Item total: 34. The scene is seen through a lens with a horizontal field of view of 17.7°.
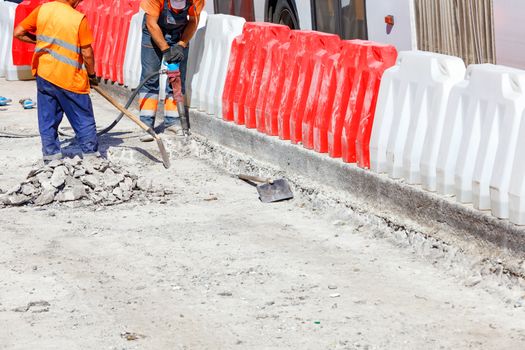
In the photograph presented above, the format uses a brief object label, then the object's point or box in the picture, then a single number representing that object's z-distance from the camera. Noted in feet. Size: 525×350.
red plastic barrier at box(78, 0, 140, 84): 66.59
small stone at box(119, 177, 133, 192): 44.88
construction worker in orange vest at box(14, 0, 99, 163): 47.55
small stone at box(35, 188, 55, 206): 43.75
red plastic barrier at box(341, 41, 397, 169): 40.62
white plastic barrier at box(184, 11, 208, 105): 55.08
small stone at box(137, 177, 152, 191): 45.55
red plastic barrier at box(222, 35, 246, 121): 51.00
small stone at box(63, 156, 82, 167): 45.44
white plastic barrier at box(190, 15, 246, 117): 52.34
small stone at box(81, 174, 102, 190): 44.67
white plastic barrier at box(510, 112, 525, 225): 31.85
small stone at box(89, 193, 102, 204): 44.03
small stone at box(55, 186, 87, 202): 44.03
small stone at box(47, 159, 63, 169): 44.77
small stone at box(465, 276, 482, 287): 32.45
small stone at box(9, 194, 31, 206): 43.64
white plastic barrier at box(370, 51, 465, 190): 36.61
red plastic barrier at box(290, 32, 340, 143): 44.95
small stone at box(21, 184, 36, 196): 43.89
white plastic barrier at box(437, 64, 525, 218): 32.68
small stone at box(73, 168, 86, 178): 45.02
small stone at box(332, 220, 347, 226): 39.70
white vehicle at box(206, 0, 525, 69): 43.57
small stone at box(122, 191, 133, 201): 44.38
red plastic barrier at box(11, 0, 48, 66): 78.00
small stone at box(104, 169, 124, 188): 44.89
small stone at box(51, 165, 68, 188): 44.17
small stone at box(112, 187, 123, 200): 44.35
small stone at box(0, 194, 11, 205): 43.71
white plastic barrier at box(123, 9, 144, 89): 63.88
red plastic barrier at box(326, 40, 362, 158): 42.20
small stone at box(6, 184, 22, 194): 43.89
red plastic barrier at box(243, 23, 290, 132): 48.40
